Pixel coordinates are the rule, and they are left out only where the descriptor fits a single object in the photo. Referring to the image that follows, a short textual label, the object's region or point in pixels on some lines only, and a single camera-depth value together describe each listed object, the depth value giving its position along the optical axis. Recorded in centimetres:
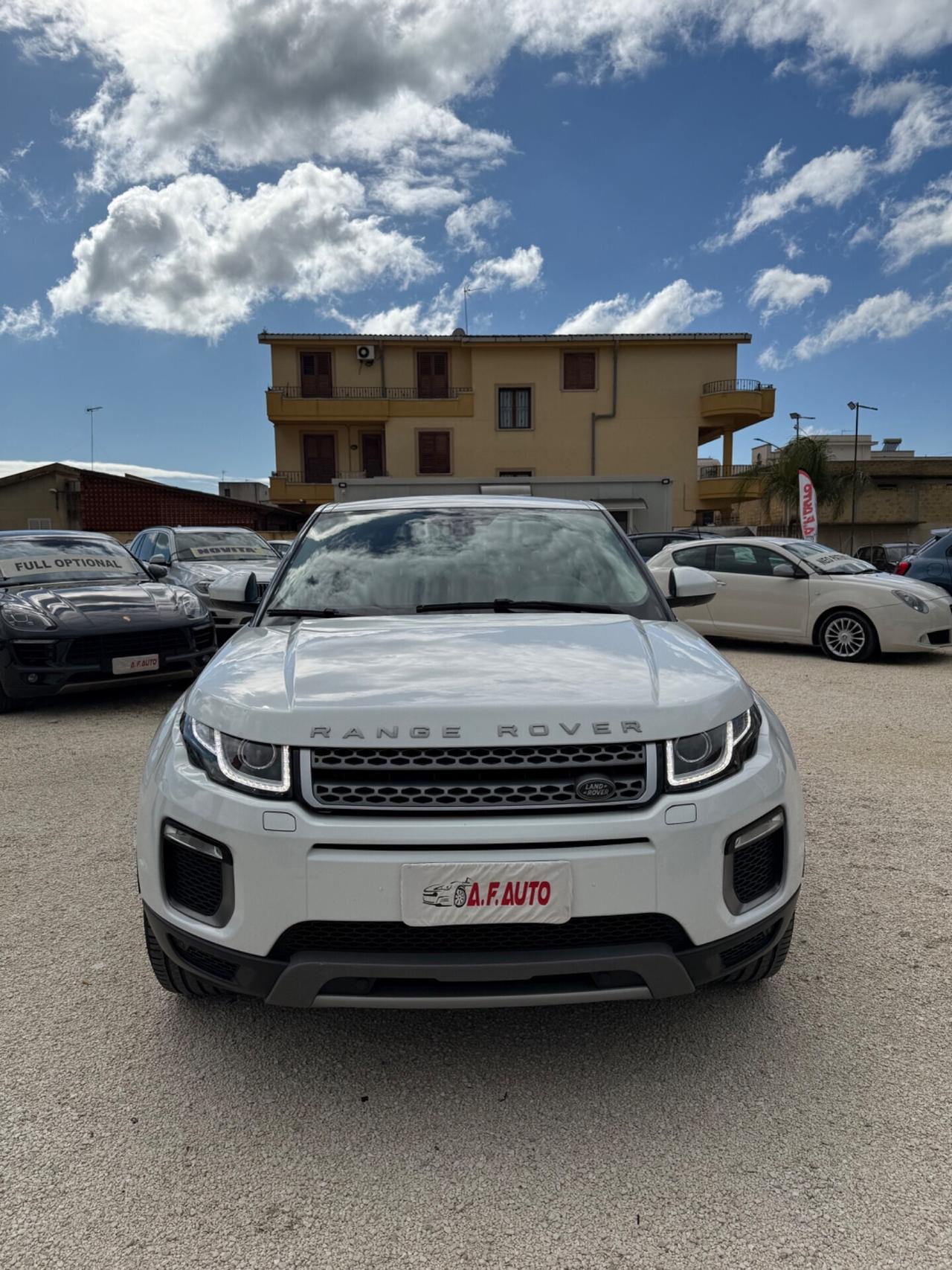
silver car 948
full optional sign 686
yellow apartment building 3225
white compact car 838
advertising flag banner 1984
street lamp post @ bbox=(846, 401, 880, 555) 3362
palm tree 3195
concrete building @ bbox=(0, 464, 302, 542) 2950
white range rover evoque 175
